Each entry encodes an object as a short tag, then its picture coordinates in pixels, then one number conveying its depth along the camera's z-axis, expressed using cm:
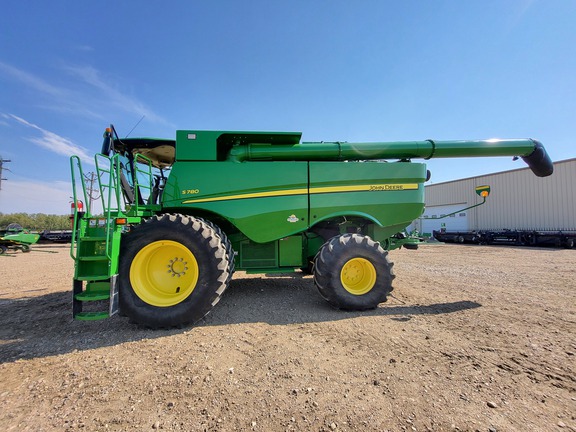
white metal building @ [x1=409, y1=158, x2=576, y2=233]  1767
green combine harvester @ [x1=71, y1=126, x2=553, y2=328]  357
